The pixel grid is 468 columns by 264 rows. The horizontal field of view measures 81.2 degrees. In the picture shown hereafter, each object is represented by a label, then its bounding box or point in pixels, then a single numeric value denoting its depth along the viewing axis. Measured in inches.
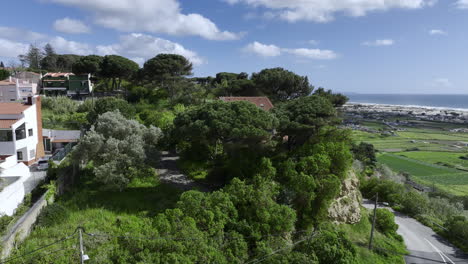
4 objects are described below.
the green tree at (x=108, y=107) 1165.1
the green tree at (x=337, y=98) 1635.1
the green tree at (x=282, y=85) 1872.5
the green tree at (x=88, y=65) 1877.5
